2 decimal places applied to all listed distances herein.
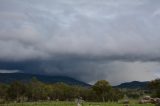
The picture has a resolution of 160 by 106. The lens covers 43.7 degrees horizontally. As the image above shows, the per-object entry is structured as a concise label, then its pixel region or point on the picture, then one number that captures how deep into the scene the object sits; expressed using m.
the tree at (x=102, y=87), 81.48
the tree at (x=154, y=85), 76.00
